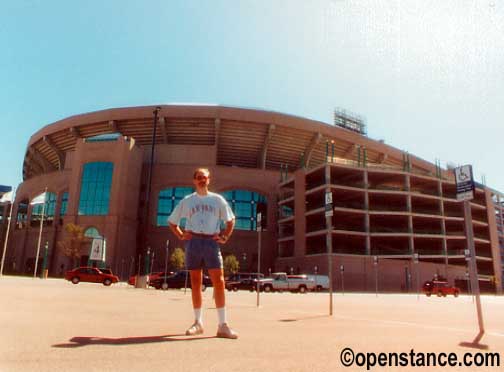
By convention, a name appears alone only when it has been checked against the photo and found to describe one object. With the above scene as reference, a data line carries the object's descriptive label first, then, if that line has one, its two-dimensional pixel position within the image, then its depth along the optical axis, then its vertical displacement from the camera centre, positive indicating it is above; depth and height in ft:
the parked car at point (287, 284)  117.60 -2.04
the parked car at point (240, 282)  116.67 -2.03
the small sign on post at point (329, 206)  31.96 +5.68
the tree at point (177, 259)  151.00 +5.10
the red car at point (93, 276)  106.11 -1.59
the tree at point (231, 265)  157.38 +3.77
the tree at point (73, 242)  151.94 +10.50
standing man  15.75 +1.55
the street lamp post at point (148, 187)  176.24 +37.02
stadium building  156.46 +34.02
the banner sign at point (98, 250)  114.52 +5.68
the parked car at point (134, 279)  105.81 -2.01
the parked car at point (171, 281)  100.63 -2.07
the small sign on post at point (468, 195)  20.06 +4.39
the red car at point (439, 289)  120.01 -2.05
